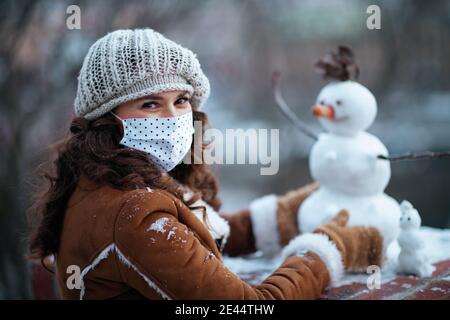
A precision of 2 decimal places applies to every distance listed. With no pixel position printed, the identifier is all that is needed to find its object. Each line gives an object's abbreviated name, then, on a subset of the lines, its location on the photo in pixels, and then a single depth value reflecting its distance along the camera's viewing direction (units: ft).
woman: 5.97
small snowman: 6.78
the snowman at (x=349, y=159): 7.06
